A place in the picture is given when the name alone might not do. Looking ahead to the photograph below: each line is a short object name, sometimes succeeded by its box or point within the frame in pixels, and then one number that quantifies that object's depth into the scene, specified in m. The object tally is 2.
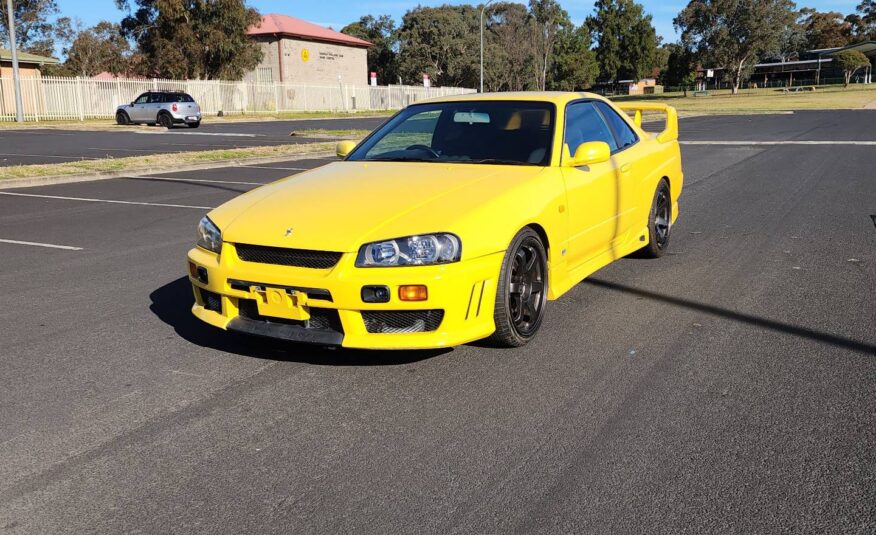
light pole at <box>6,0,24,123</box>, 31.08
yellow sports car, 3.93
